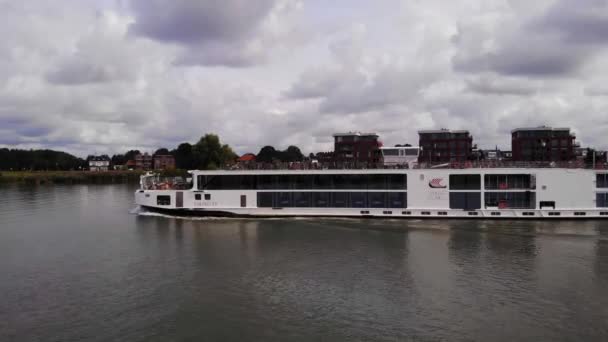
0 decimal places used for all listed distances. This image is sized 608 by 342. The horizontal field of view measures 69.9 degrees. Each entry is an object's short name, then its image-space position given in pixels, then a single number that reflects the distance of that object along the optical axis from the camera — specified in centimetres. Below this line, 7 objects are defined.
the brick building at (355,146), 9925
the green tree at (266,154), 15896
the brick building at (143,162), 18562
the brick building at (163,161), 18125
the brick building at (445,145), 10275
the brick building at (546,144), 9462
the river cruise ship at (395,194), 4088
